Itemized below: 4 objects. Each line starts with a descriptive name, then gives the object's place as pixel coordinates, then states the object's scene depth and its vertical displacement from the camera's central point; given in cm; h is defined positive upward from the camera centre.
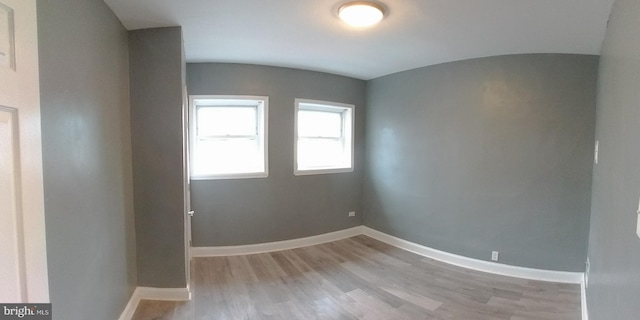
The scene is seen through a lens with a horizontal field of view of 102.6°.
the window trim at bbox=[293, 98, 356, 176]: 358 +25
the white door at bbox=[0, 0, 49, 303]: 67 -3
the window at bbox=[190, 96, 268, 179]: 327 +16
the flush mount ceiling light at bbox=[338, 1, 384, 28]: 181 +101
